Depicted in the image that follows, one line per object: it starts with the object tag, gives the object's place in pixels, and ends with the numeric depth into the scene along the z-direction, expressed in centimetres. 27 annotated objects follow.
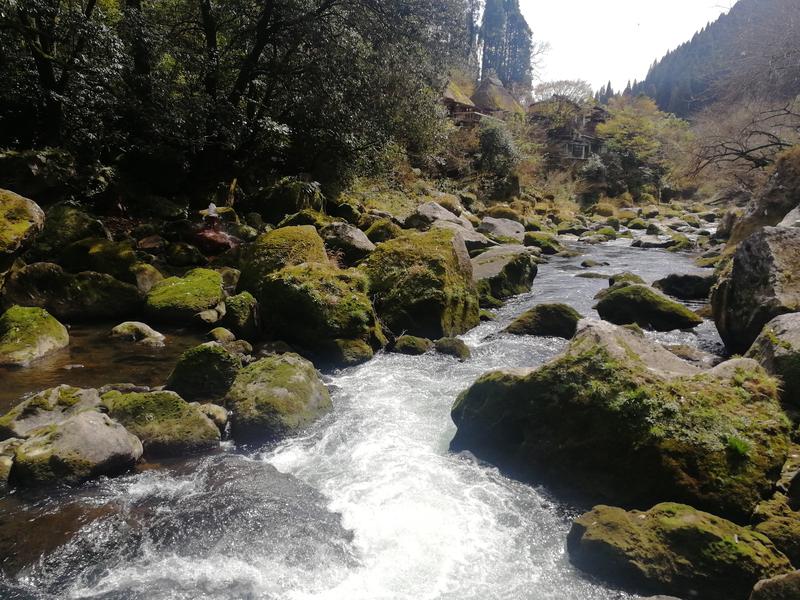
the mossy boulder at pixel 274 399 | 620
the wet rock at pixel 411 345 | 929
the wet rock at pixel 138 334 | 878
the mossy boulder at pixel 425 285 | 997
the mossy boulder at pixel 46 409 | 562
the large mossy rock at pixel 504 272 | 1337
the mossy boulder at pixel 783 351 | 540
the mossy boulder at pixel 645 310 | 1084
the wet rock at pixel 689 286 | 1379
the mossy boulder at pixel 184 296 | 965
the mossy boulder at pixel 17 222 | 876
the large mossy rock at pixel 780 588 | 317
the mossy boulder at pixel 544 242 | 2241
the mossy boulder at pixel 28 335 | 759
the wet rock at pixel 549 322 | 1026
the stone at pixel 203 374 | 693
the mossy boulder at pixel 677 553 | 373
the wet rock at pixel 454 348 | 918
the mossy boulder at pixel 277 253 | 1046
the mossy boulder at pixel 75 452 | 492
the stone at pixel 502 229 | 2134
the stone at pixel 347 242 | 1243
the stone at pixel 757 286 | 805
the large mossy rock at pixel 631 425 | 456
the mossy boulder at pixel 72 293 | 914
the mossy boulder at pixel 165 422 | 573
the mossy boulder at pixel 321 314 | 891
